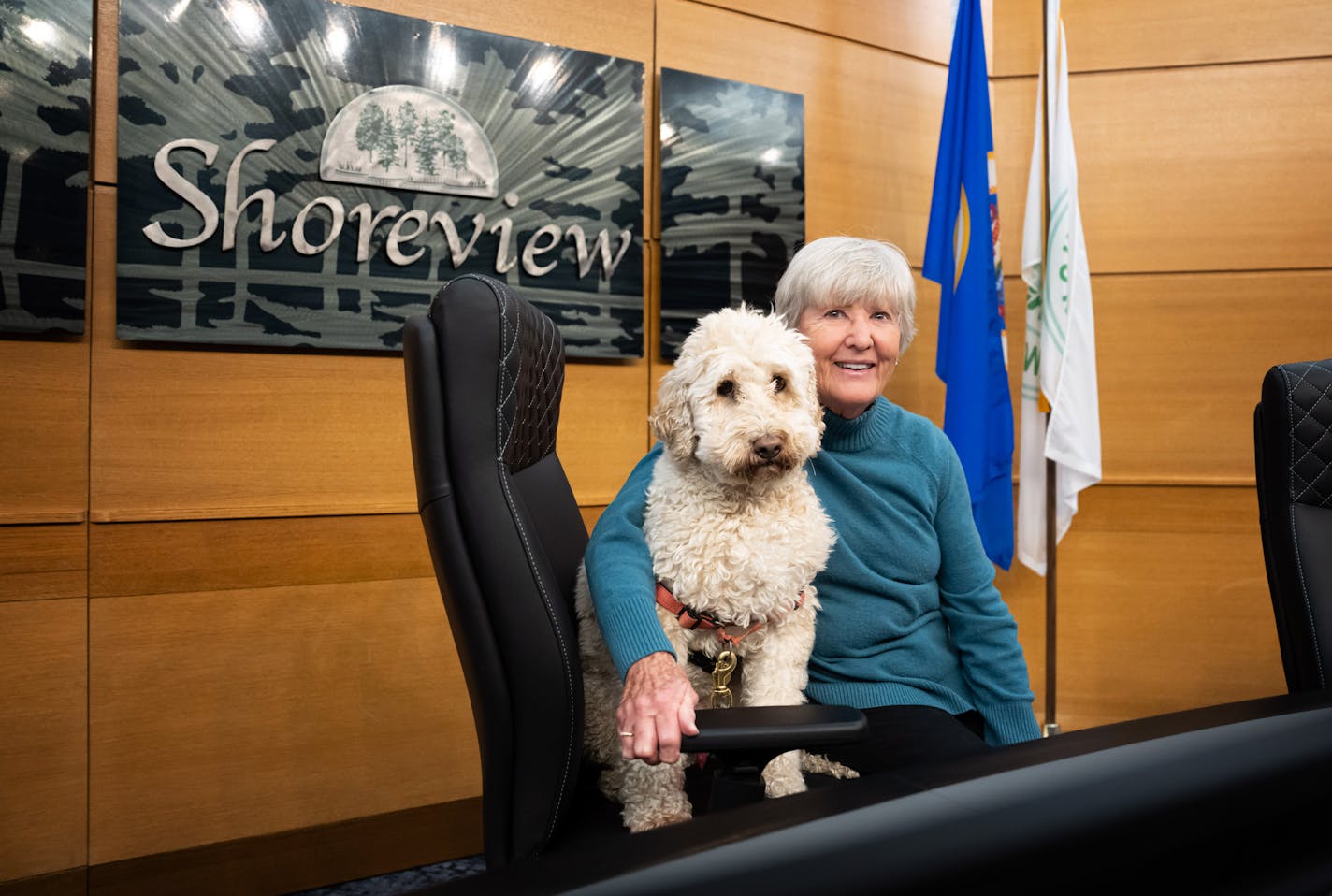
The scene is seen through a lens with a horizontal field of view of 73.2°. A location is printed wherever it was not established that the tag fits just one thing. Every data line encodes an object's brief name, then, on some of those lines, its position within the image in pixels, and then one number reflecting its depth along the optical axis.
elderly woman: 1.41
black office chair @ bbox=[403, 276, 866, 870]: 1.01
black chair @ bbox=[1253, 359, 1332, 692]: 1.19
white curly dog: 1.17
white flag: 2.98
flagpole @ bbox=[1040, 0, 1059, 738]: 3.06
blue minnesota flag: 2.95
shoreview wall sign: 2.20
